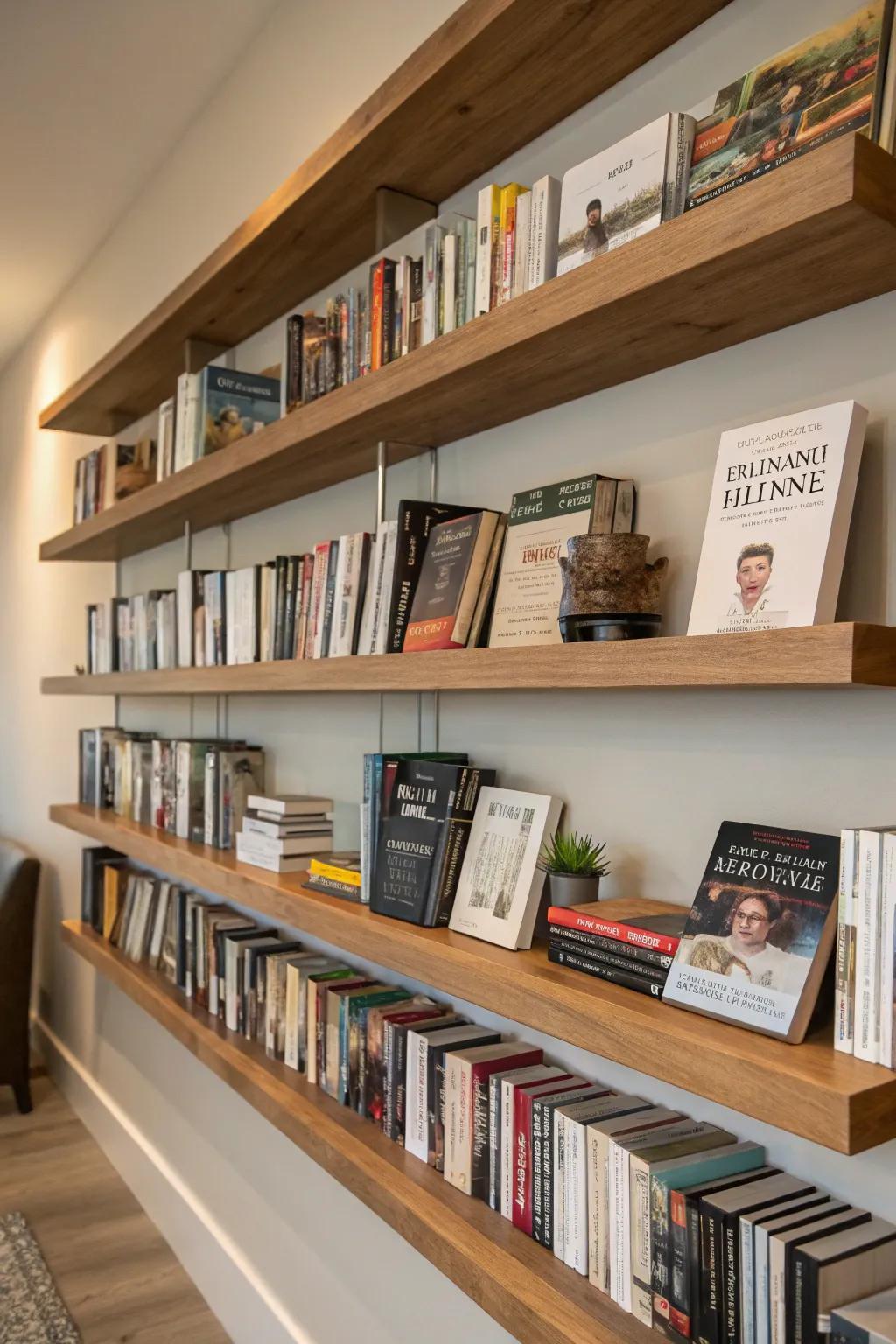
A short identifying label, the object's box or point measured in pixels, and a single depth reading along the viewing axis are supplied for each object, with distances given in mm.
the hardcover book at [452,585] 1439
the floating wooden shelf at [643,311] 897
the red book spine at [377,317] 1617
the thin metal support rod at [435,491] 1767
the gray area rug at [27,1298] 2266
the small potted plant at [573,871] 1315
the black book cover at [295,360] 1884
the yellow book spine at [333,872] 1660
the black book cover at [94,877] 3078
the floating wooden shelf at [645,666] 861
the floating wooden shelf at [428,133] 1284
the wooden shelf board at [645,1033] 828
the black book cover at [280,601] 1958
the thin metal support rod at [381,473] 1749
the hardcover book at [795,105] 939
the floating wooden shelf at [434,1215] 1132
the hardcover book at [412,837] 1477
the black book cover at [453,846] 1448
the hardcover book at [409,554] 1560
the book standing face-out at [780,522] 979
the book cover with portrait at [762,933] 950
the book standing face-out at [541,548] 1326
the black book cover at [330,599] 1780
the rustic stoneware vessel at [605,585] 1174
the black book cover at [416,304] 1547
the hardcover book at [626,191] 1120
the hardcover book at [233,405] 2281
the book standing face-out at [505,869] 1343
